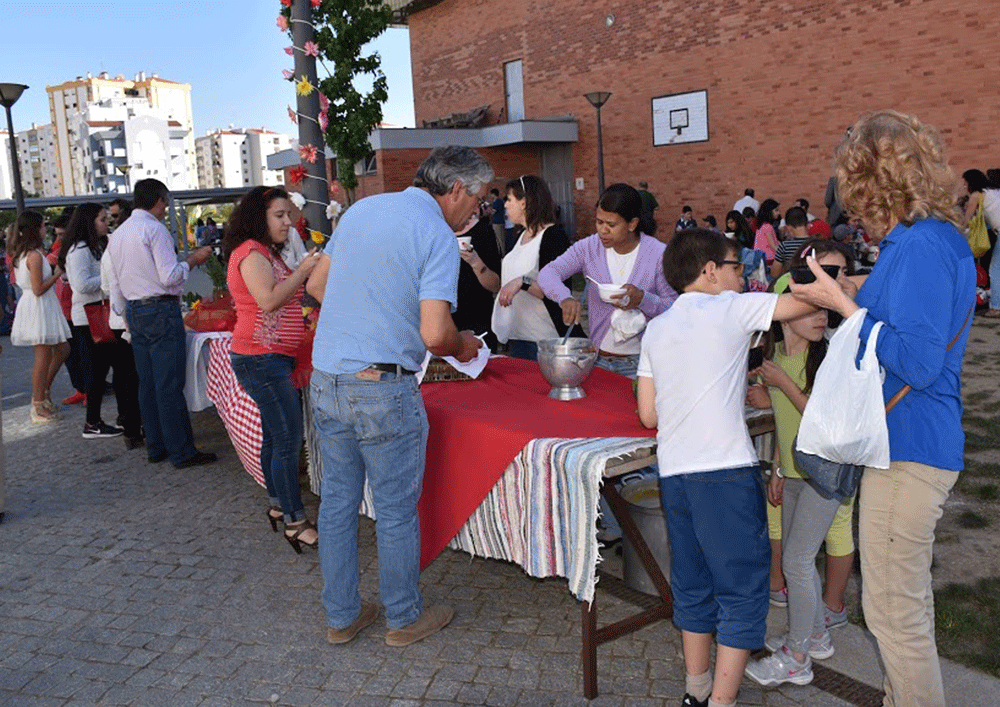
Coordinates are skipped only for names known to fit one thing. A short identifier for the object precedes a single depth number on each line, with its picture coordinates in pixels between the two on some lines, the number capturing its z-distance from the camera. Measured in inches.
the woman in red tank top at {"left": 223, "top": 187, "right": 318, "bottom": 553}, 163.3
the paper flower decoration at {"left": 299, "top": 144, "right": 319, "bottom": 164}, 245.0
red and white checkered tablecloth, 194.4
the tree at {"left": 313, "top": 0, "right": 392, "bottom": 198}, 341.1
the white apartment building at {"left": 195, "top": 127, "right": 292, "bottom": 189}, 5044.3
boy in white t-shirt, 96.6
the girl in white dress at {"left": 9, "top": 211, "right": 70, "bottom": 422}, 286.7
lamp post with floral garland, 239.9
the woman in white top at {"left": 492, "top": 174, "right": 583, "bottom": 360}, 182.1
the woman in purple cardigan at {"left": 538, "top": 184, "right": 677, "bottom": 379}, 148.1
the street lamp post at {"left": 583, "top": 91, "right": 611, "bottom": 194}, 719.7
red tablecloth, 123.8
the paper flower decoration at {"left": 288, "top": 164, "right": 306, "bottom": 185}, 247.5
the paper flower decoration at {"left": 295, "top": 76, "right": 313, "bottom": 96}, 241.1
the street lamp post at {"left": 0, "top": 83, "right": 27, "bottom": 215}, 463.2
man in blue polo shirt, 119.1
